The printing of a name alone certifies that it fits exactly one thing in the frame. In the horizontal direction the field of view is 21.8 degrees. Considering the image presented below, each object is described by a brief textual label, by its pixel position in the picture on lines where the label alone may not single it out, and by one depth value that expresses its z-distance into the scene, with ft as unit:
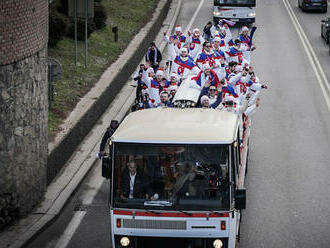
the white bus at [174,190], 42.09
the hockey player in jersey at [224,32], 87.90
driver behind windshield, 42.78
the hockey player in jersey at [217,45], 80.23
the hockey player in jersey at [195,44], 85.99
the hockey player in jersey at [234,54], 82.28
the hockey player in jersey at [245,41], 87.14
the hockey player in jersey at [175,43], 84.43
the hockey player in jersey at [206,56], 77.56
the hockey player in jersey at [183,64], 74.33
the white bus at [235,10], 128.16
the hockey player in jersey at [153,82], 66.80
